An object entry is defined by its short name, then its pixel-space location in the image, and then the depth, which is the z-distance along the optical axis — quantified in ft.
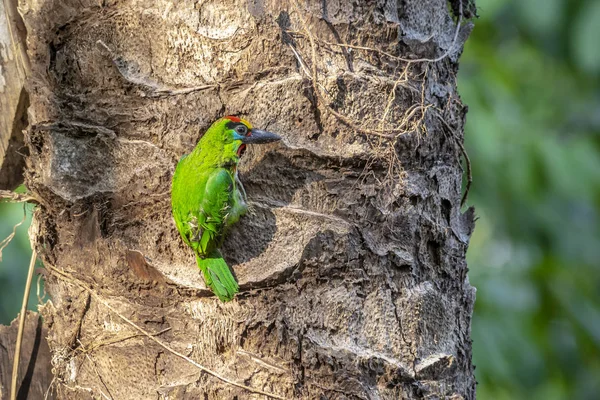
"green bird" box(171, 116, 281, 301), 25.70
